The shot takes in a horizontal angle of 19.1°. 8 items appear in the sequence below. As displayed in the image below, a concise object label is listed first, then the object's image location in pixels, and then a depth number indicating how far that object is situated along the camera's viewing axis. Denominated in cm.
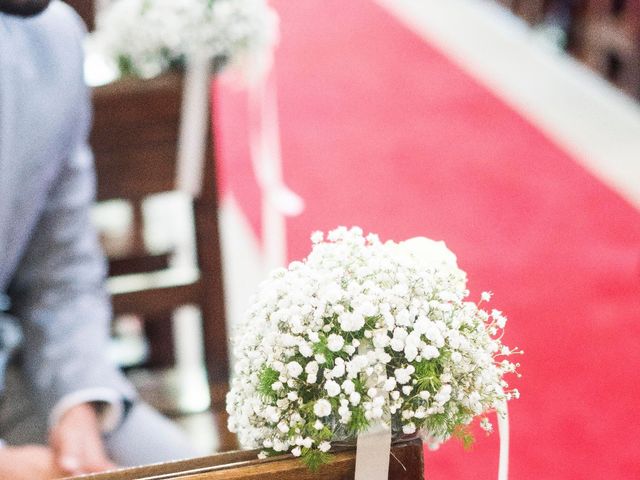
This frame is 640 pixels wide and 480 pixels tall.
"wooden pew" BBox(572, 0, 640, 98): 549
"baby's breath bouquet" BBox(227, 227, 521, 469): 165
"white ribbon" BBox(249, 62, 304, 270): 422
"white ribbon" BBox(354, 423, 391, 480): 166
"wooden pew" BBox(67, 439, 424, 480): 167
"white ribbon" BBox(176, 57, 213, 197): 290
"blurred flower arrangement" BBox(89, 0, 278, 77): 288
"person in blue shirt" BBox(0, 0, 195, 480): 204
